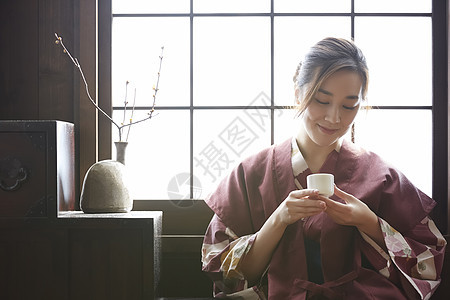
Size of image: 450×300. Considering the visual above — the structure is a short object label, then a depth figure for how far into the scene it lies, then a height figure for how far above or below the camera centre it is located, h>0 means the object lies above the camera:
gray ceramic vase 1.97 -0.16
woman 1.72 -0.26
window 2.43 +0.34
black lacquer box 1.87 -0.08
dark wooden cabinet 1.86 -0.41
